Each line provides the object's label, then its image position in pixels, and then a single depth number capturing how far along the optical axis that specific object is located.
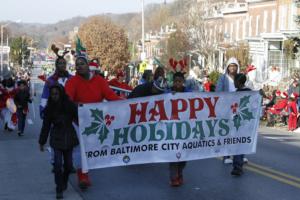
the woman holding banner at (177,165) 9.08
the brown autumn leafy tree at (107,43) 61.94
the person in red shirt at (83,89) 8.89
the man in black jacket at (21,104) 18.16
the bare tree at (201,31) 51.37
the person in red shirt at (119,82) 15.56
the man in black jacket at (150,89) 9.71
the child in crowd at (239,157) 9.84
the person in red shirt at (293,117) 20.09
